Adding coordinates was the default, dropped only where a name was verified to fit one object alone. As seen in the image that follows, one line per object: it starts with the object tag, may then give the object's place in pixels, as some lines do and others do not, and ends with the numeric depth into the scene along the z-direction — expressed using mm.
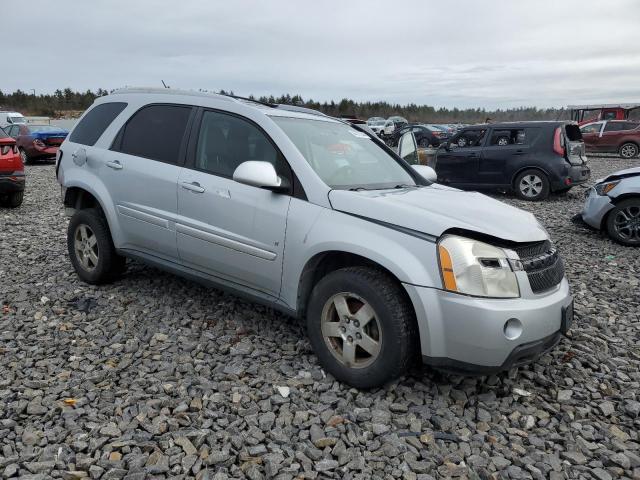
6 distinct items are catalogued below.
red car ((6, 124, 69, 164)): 17688
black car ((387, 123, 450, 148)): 30469
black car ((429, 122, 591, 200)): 10906
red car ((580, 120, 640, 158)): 21062
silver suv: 2859
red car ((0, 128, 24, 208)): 8781
